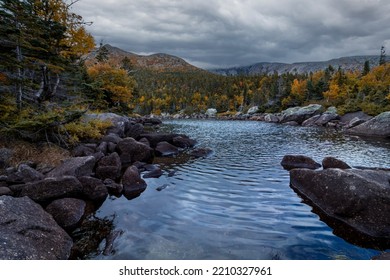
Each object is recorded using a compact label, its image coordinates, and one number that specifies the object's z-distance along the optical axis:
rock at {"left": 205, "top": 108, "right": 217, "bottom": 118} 134.38
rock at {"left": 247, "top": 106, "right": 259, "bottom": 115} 113.71
